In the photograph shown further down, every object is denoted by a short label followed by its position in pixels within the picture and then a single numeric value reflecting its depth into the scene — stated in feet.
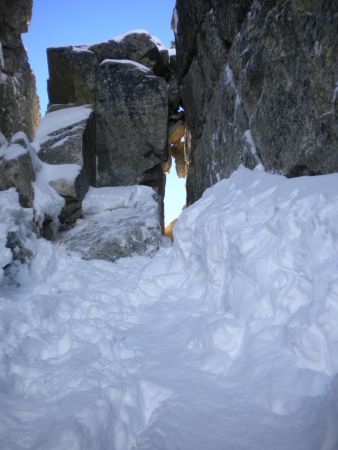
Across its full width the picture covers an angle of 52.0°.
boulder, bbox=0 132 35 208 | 34.99
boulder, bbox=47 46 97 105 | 54.95
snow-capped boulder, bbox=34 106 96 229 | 40.73
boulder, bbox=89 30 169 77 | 58.39
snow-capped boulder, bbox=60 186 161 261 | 33.47
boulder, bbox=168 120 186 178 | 75.13
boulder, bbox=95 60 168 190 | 53.26
